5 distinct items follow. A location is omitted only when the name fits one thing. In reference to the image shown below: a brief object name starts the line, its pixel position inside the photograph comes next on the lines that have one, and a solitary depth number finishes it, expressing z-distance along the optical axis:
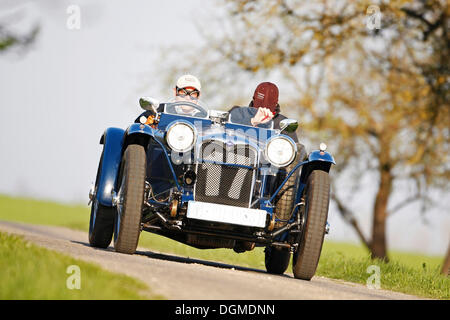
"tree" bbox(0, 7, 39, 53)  59.13
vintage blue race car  15.48
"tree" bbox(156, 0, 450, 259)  33.34
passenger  18.14
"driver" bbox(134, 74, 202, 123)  18.45
